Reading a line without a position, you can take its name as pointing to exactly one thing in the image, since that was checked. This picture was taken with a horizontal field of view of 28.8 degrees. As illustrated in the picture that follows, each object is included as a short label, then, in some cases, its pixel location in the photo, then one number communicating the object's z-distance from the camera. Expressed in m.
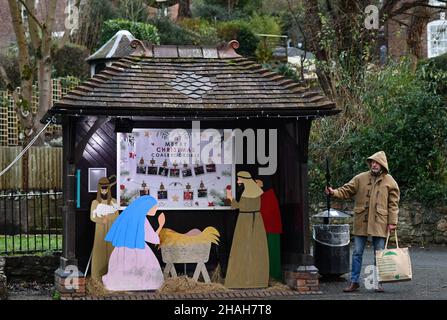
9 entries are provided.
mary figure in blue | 12.02
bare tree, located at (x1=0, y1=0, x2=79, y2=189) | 20.58
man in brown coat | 11.95
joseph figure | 12.42
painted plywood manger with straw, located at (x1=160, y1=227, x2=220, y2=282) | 12.42
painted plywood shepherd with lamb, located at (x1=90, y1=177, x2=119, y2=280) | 12.27
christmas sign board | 12.52
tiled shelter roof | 11.77
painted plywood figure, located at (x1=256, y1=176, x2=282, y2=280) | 12.74
